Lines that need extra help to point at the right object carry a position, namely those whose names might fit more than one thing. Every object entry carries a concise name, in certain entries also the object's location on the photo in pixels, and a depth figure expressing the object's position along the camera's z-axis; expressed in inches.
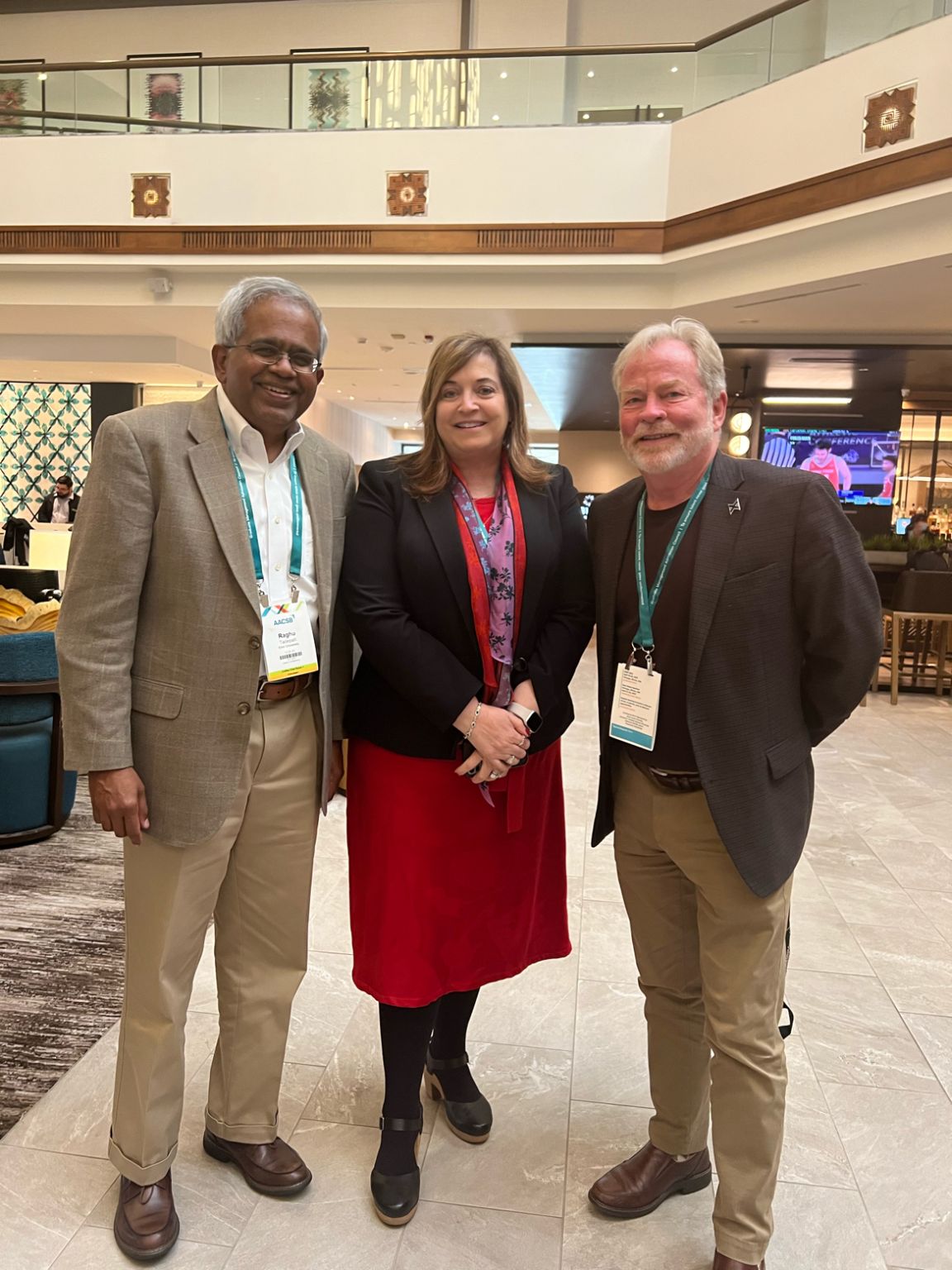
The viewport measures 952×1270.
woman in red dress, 68.7
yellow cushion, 158.2
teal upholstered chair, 144.1
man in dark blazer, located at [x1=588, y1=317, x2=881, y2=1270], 61.1
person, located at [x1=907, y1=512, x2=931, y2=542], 388.5
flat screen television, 401.4
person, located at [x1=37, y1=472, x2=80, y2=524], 544.4
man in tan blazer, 62.4
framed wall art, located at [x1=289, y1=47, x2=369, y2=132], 327.0
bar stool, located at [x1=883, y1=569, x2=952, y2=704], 309.9
